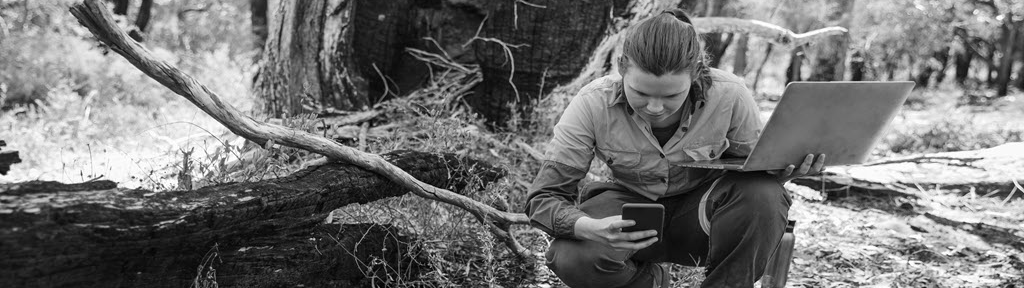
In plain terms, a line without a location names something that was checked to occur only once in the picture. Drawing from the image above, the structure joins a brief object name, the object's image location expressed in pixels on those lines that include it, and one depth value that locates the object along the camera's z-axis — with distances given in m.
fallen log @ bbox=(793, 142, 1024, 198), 5.72
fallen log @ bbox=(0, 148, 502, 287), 2.26
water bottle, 3.17
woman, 2.86
